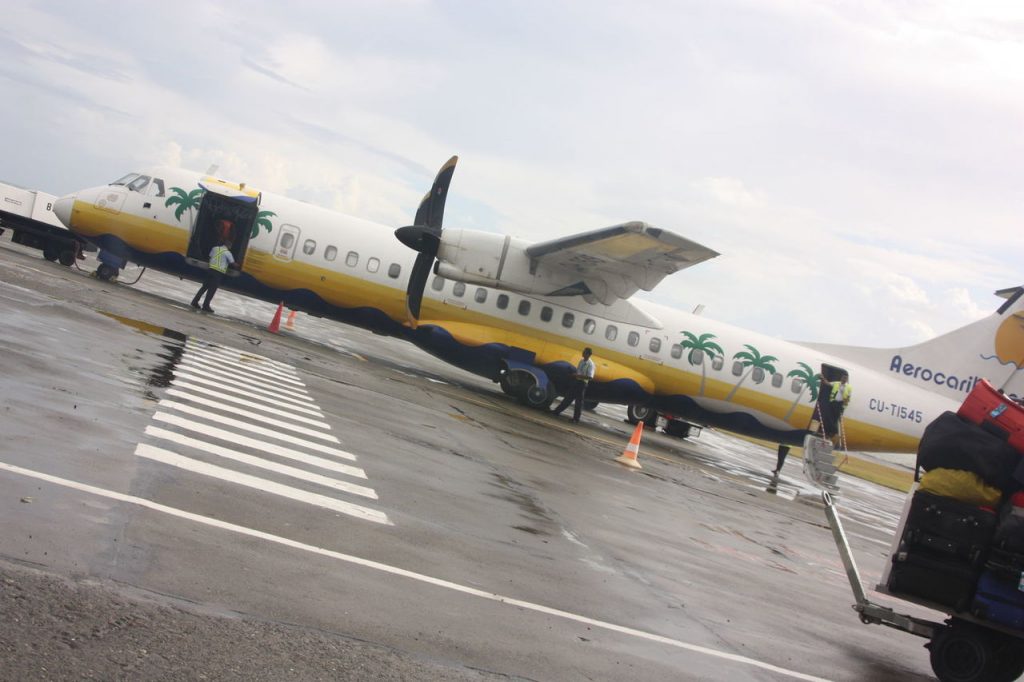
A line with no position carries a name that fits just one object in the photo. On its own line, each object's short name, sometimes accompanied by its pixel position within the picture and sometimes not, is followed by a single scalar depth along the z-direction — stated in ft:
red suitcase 23.68
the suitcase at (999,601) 23.16
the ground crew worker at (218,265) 77.10
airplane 77.82
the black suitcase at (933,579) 23.77
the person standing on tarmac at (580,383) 76.13
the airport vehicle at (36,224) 97.81
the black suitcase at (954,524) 23.57
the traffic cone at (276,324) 82.58
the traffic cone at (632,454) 58.95
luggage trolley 23.41
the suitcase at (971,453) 23.68
